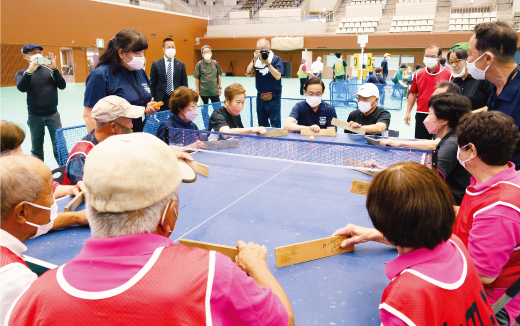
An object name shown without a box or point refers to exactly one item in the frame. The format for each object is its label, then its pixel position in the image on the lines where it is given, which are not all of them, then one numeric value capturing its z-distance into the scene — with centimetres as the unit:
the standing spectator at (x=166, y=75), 625
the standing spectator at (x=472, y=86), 450
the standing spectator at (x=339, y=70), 1664
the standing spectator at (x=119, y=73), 342
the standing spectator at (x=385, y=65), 1620
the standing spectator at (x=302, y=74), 1721
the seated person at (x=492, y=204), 154
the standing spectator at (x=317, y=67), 1723
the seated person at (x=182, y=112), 398
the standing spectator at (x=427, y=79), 571
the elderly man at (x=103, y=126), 266
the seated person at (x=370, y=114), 448
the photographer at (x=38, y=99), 529
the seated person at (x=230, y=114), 439
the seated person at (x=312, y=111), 483
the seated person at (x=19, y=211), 122
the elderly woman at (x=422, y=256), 113
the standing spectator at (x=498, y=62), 258
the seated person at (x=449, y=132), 257
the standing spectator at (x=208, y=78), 814
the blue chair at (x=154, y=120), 542
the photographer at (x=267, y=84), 668
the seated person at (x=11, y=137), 229
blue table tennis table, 156
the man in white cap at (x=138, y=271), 91
